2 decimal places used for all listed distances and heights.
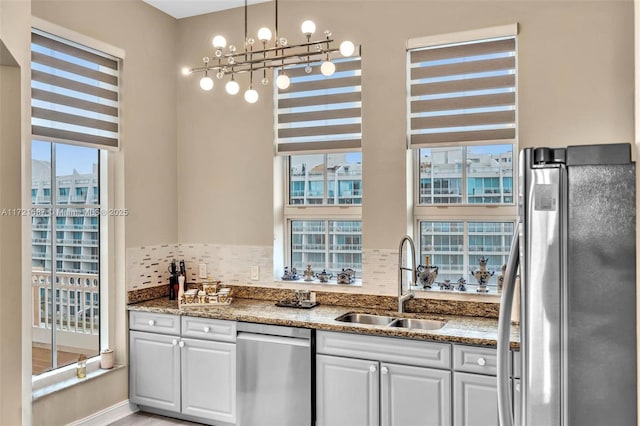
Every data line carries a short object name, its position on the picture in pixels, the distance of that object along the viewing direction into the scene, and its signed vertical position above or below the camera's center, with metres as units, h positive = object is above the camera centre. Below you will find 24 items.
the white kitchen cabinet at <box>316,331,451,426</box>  2.91 -1.01
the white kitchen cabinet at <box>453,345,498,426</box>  2.78 -0.97
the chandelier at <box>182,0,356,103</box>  2.58 +0.81
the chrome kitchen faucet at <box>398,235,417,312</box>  3.44 -0.41
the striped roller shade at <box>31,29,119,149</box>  3.25 +0.80
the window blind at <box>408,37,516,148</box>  3.38 +0.80
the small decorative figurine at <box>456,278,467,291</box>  3.52 -0.52
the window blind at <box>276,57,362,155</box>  3.81 +0.76
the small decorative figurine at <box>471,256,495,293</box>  3.44 -0.44
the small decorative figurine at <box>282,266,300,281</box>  4.03 -0.51
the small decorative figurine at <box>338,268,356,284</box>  3.82 -0.49
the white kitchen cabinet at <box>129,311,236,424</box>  3.56 -1.12
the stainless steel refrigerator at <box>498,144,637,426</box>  1.22 -0.19
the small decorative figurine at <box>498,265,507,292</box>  3.36 -0.45
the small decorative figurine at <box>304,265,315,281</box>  3.99 -0.49
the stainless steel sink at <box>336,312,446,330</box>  3.32 -0.73
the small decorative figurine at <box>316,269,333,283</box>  3.92 -0.51
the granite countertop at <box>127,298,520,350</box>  2.89 -0.70
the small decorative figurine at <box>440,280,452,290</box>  3.57 -0.52
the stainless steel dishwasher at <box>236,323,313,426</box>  3.23 -1.06
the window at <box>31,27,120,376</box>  3.33 +0.15
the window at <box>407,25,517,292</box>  3.40 +0.44
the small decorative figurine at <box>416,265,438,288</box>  3.58 -0.45
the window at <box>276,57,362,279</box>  3.85 +0.35
